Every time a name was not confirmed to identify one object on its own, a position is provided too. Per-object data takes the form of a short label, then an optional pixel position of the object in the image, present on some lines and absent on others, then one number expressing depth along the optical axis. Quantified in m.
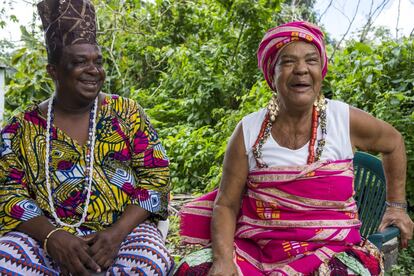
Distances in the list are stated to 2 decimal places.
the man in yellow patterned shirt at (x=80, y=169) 2.23
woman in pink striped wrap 2.13
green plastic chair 2.71
